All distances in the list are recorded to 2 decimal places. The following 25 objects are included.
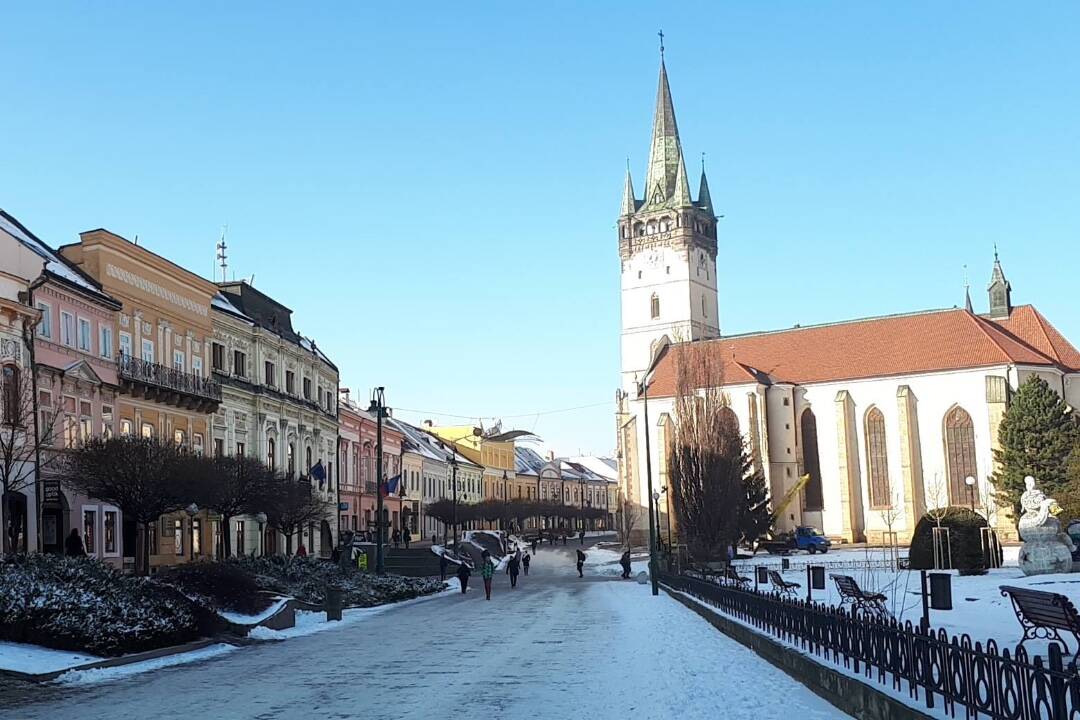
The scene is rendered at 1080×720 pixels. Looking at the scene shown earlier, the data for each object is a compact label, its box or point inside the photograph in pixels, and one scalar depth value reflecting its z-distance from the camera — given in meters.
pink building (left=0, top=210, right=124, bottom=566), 31.33
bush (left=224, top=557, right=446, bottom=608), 28.88
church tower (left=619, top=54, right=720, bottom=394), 100.75
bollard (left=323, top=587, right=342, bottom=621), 26.02
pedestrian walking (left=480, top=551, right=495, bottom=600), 35.50
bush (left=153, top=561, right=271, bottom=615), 21.77
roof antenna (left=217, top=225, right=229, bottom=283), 58.12
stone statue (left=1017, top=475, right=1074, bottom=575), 31.03
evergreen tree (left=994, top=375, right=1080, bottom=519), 64.56
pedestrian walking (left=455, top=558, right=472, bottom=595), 39.53
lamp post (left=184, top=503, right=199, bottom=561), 39.85
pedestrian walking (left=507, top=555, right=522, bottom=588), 43.38
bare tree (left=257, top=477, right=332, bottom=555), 36.08
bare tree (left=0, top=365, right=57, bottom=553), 27.50
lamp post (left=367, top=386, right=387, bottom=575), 40.53
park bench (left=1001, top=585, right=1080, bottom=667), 11.79
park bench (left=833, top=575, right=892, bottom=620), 18.50
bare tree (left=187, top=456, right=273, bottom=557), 30.17
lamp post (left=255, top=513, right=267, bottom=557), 48.09
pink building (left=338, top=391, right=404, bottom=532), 63.62
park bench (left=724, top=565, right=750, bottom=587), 29.76
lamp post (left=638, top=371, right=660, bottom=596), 36.08
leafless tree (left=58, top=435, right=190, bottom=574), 27.66
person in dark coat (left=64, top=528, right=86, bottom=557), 27.98
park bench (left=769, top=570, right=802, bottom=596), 27.14
